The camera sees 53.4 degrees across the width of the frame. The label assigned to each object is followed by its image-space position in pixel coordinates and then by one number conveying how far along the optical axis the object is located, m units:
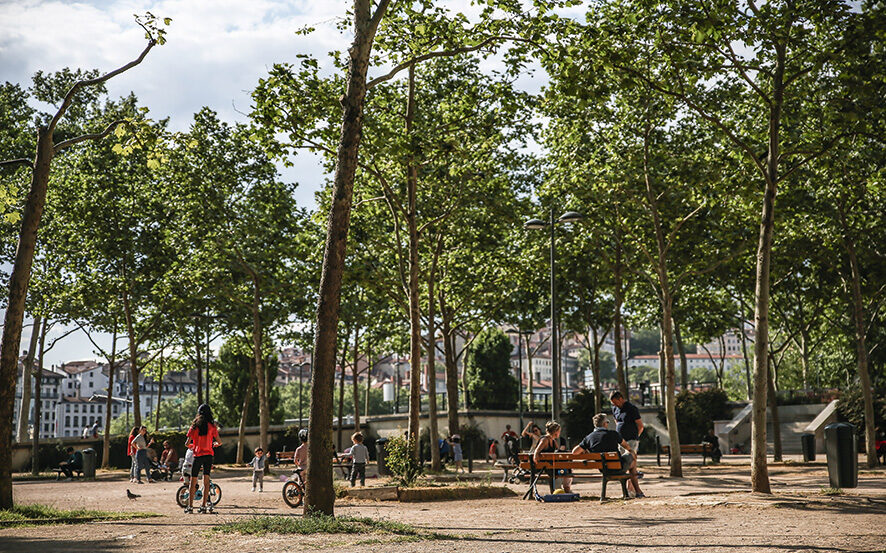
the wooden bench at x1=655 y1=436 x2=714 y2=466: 29.75
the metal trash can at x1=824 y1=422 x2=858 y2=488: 14.73
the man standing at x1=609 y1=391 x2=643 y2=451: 15.62
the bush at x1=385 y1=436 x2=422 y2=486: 16.84
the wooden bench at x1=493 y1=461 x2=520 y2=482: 19.18
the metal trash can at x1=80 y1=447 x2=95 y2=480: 28.58
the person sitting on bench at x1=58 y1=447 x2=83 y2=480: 30.53
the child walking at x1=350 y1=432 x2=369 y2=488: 19.14
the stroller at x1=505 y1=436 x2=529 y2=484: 18.78
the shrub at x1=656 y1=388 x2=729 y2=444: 42.44
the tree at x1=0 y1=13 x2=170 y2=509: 13.72
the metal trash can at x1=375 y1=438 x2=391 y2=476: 21.77
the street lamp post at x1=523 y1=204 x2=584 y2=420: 21.76
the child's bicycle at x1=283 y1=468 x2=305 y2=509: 15.43
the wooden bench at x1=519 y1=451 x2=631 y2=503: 14.89
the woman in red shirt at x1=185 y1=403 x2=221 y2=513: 14.28
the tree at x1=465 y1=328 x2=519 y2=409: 50.22
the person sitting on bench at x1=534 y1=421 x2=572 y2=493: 15.97
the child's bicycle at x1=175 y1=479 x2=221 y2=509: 15.02
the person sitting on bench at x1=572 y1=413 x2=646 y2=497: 15.30
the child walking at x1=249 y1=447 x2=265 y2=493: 20.11
